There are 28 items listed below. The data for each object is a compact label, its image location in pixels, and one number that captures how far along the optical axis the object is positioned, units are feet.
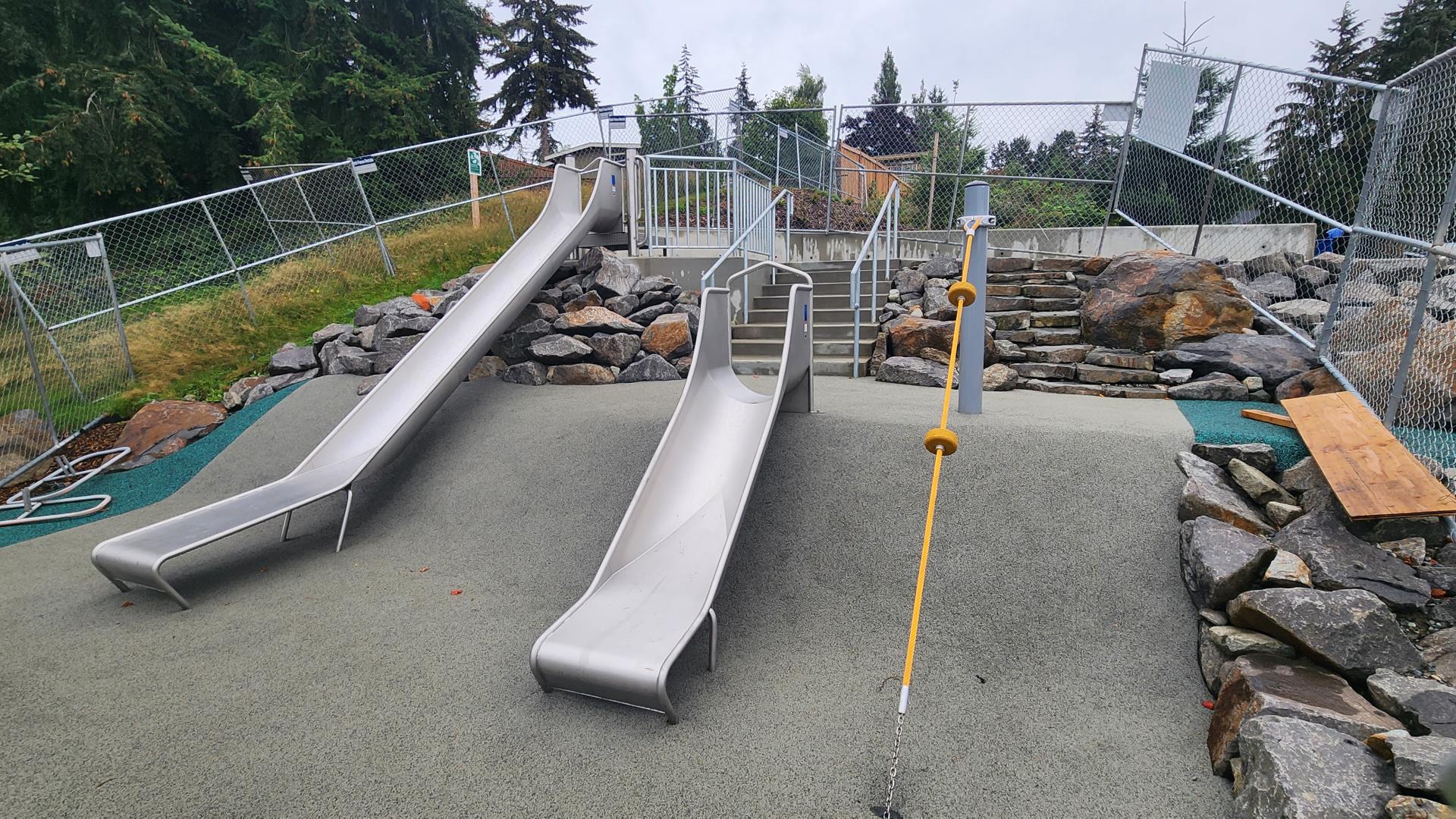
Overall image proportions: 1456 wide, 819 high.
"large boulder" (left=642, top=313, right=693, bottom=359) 22.66
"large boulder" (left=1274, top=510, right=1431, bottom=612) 9.10
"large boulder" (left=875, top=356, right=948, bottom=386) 20.54
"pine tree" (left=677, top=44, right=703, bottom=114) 123.36
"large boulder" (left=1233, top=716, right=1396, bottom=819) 6.00
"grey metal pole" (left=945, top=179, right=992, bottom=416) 14.69
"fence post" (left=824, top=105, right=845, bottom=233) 35.47
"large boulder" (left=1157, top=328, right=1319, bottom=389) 17.01
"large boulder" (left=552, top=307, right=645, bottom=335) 22.41
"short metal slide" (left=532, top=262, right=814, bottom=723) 8.55
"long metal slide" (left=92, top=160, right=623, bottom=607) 11.93
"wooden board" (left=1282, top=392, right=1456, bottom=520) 9.48
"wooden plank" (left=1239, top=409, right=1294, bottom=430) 13.64
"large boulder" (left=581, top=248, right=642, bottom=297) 24.17
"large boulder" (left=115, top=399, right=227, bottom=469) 20.56
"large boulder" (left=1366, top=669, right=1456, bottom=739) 6.84
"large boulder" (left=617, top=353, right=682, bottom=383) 21.95
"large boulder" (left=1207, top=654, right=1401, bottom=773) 7.04
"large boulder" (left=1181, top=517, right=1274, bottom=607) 9.31
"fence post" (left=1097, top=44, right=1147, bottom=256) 27.71
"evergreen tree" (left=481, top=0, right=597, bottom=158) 87.56
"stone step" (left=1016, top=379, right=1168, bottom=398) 18.47
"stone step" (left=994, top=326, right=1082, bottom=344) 22.31
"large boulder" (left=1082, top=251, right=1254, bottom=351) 19.69
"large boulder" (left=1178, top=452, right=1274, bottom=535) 10.78
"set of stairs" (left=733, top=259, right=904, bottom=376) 23.62
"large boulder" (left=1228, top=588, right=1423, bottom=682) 7.90
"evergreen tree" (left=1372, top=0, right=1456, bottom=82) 60.39
